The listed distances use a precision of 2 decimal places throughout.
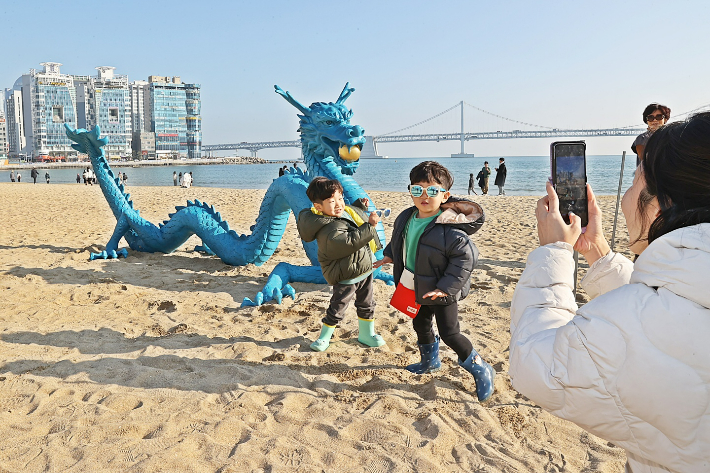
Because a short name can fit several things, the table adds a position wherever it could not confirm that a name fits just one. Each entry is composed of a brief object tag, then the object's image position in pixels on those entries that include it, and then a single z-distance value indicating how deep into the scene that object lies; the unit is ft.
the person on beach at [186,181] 83.59
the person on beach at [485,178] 59.11
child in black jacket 8.56
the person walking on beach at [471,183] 66.82
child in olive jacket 10.27
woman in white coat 2.70
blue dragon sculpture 15.62
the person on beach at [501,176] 58.95
